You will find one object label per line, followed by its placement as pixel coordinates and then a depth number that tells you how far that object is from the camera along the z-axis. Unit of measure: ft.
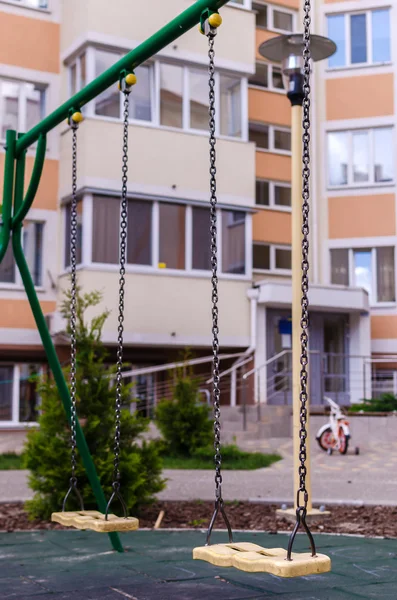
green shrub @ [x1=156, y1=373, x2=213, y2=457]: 53.47
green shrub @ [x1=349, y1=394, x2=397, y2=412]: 63.87
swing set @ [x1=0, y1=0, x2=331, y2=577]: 14.16
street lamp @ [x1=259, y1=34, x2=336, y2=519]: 29.27
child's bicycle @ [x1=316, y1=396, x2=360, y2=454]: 53.57
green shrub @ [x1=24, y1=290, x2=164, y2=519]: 29.35
